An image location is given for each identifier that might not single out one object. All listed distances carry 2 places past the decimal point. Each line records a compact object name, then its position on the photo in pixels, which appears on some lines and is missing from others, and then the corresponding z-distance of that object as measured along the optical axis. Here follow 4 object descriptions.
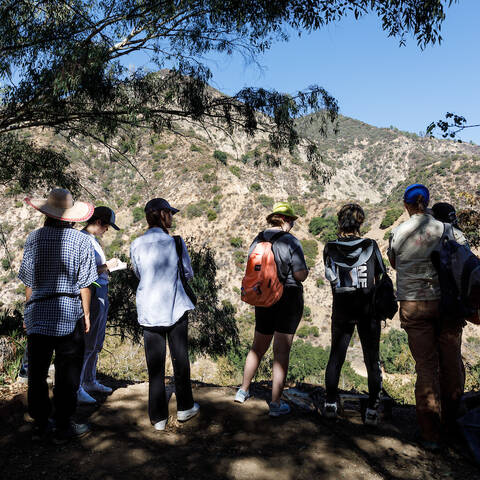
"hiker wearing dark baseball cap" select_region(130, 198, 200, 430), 2.38
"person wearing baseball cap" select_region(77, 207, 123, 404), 2.76
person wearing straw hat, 2.10
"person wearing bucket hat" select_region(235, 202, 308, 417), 2.57
